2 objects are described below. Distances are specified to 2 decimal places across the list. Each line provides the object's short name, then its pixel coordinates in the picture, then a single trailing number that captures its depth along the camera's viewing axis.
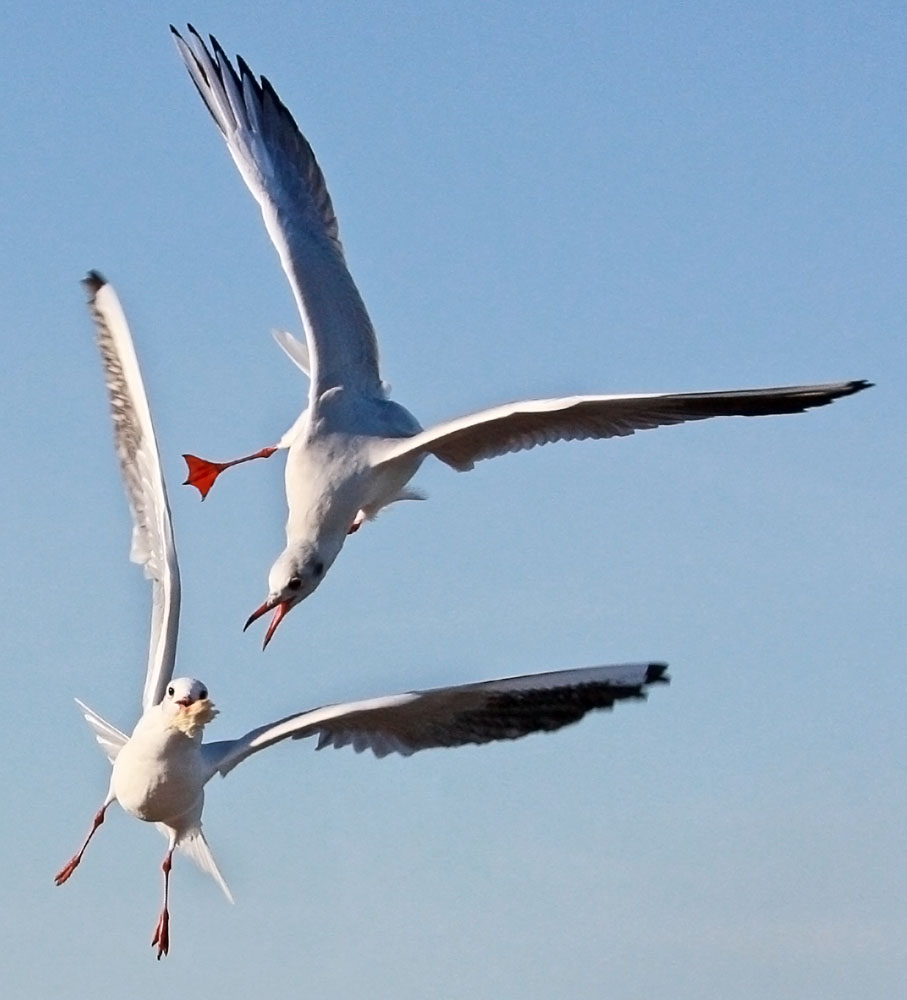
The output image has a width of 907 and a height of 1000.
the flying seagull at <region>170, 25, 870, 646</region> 9.57
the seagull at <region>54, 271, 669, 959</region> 8.77
